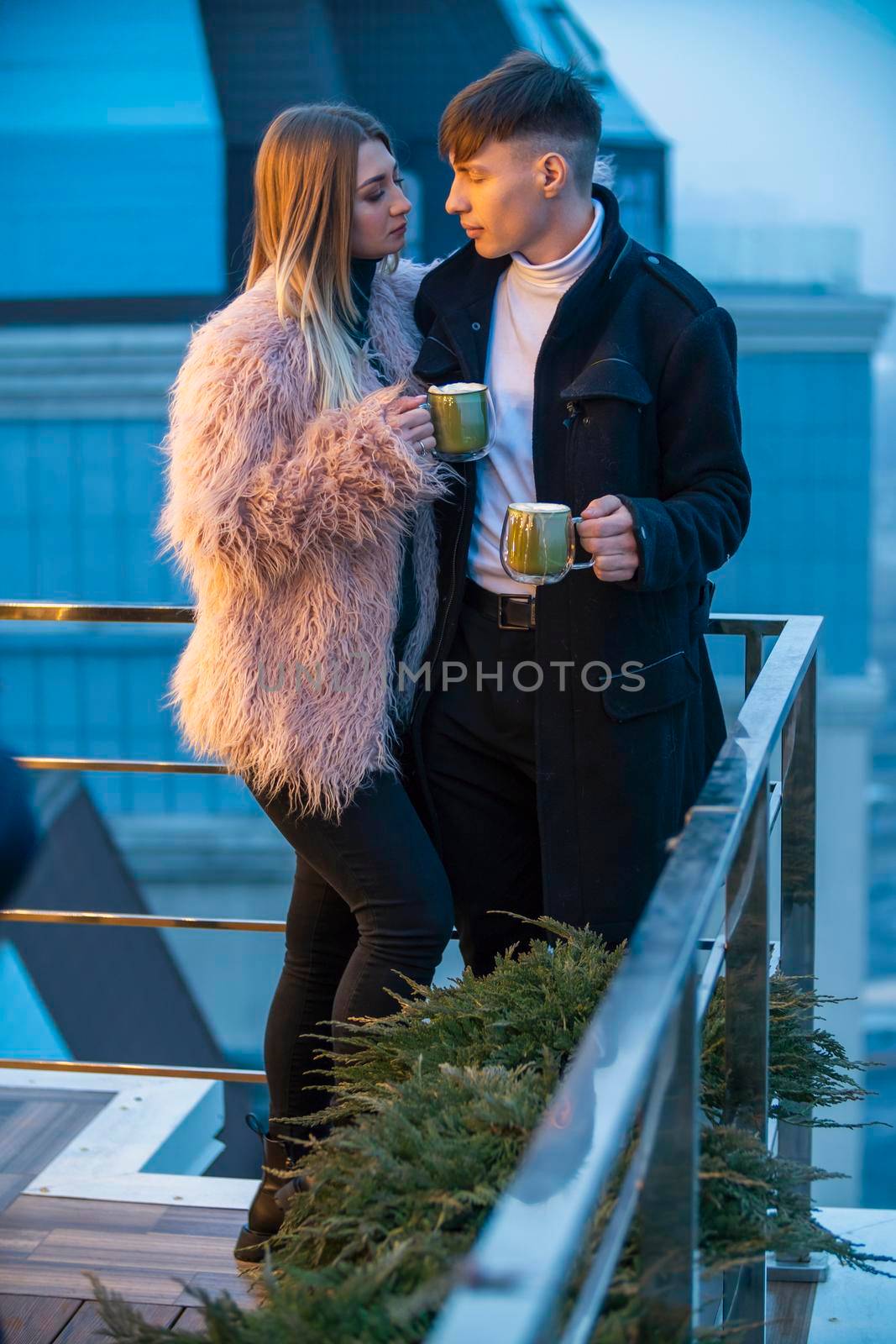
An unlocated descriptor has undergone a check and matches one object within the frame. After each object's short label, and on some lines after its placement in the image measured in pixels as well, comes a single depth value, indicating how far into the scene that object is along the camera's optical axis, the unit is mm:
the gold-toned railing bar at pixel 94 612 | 4391
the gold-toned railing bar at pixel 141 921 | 4445
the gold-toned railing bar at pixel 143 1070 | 4516
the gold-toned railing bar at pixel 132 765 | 4160
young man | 3582
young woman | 3422
